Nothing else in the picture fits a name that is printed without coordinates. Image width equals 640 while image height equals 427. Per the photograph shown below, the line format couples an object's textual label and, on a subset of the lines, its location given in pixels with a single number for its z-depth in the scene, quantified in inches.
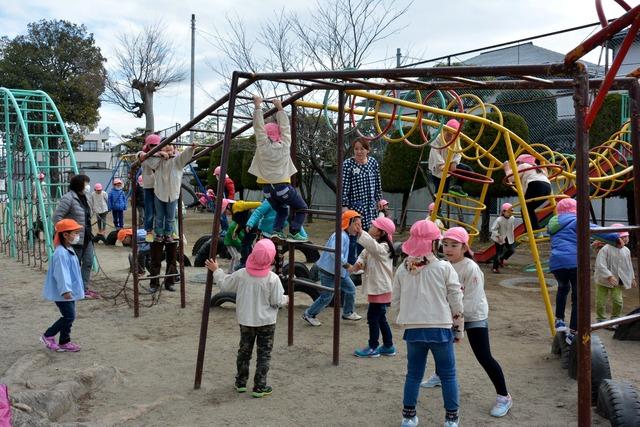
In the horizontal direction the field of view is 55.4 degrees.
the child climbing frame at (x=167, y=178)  269.2
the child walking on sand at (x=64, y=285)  203.9
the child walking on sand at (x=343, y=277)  215.3
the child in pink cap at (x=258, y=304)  162.1
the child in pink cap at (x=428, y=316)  139.9
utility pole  1091.4
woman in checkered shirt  247.1
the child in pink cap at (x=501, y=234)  408.8
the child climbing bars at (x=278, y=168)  185.0
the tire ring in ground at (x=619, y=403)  131.5
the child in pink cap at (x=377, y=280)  200.1
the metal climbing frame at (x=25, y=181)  385.1
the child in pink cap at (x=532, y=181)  278.5
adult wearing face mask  284.0
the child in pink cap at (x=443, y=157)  266.8
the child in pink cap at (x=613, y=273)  240.1
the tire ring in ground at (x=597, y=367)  155.8
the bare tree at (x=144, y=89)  1069.7
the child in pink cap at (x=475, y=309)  150.6
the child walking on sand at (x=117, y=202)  592.4
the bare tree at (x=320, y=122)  634.2
